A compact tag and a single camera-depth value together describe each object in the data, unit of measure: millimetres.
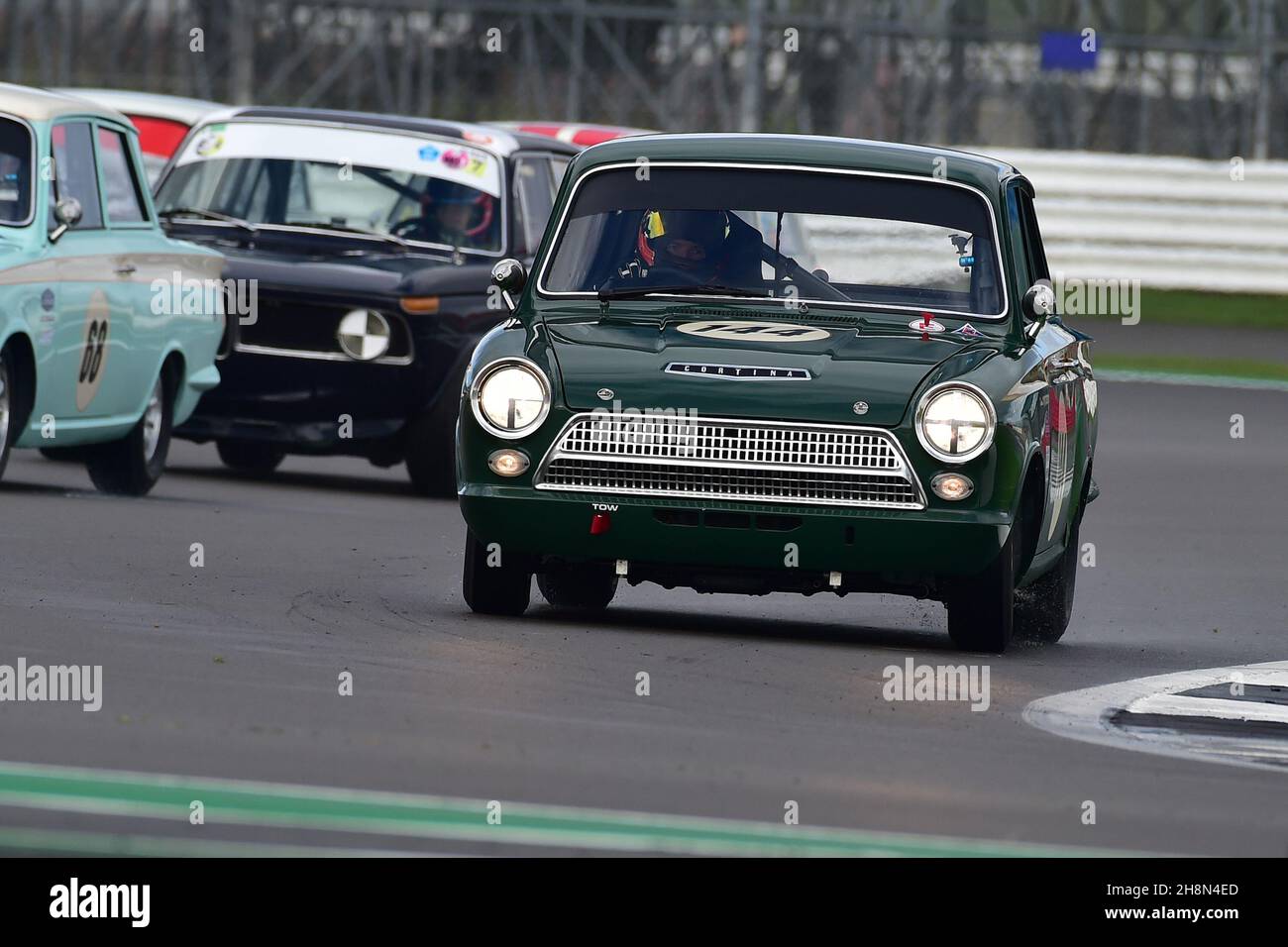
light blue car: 12805
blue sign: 32688
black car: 15156
